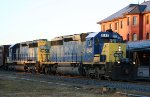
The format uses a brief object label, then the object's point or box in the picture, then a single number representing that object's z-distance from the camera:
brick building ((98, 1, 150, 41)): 61.16
